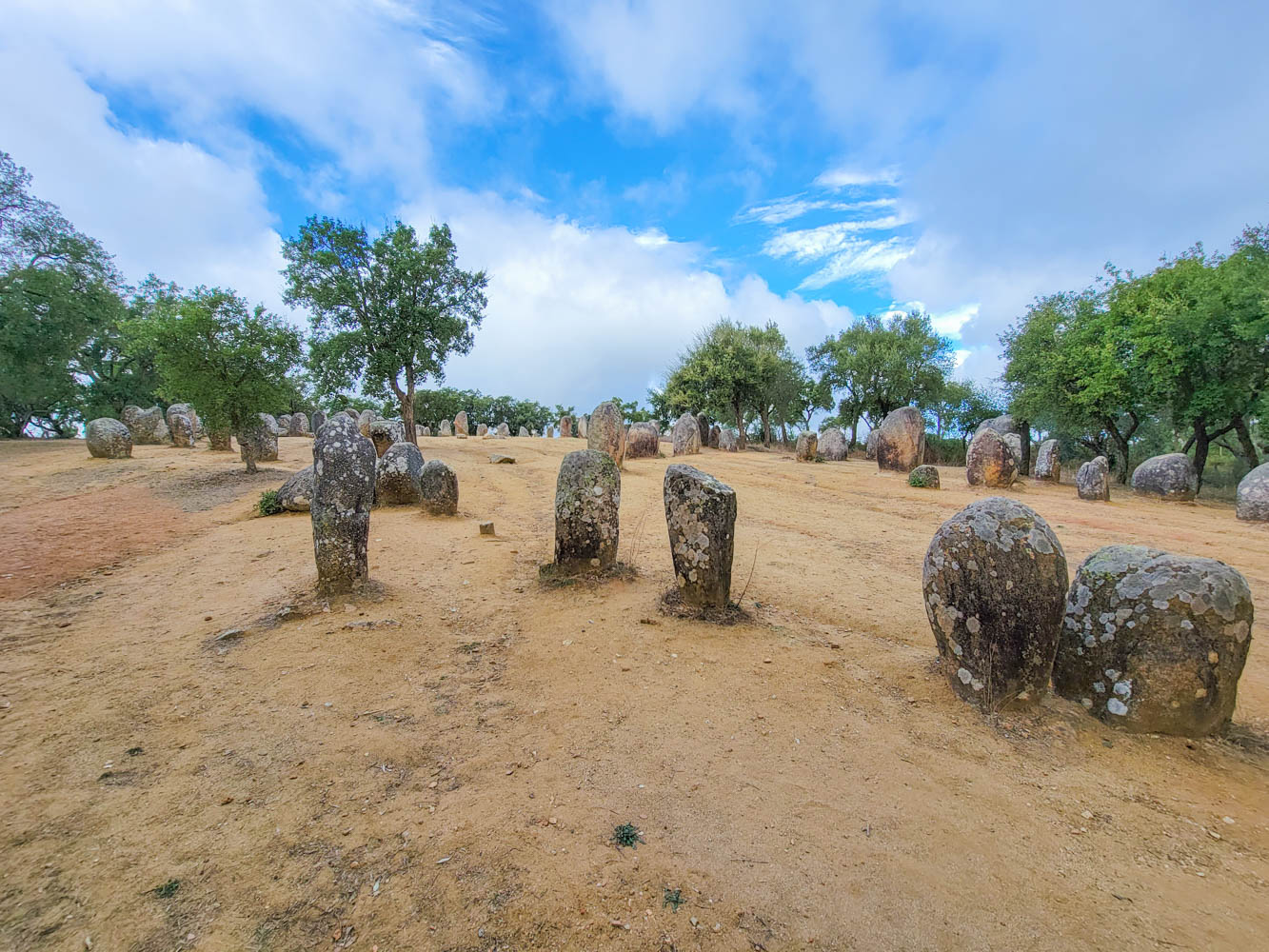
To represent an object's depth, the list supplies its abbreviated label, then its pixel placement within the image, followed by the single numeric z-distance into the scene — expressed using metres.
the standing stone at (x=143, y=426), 21.66
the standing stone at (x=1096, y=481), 14.59
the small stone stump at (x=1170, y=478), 15.13
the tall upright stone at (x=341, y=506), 6.14
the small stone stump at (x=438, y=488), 10.42
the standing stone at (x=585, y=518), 6.81
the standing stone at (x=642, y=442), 21.66
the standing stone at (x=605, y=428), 16.73
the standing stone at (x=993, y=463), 15.55
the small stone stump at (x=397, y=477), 11.24
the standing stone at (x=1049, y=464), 18.88
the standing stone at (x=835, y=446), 27.52
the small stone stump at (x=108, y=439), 16.69
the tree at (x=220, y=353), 13.20
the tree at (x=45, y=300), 19.86
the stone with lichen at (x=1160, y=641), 3.31
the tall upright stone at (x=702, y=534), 5.65
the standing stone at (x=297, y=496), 10.80
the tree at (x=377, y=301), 20.56
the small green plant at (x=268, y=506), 10.68
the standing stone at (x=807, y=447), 23.59
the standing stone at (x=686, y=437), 24.78
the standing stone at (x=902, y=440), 19.17
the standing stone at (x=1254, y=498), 11.69
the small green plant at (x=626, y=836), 2.65
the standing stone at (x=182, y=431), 20.41
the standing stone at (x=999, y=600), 3.71
